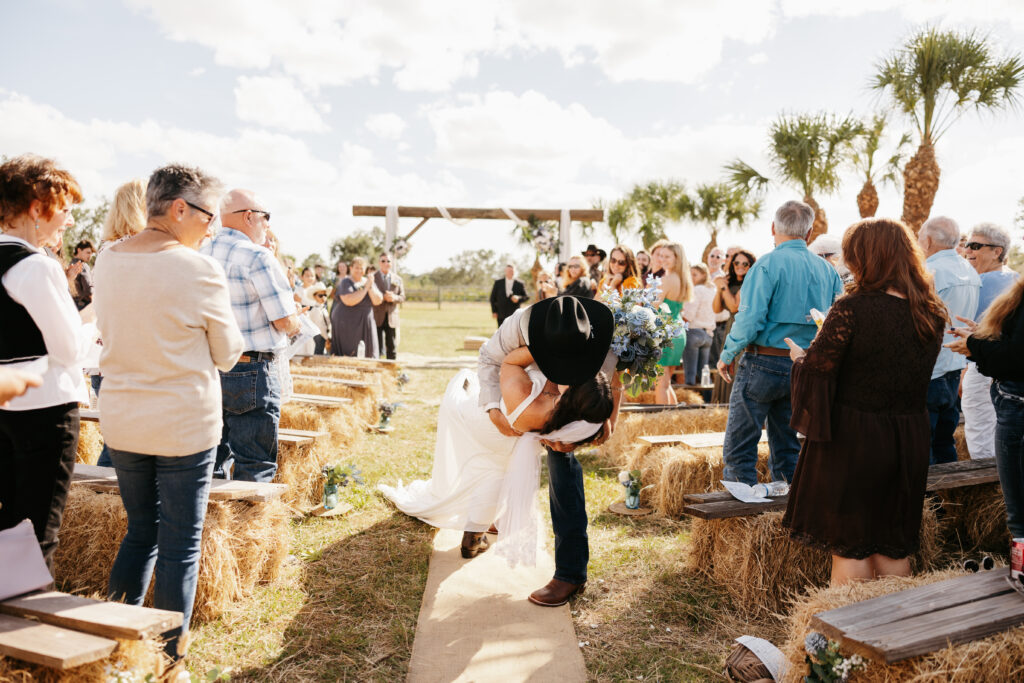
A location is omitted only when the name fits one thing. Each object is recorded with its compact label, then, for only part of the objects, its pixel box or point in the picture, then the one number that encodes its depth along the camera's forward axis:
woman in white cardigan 2.20
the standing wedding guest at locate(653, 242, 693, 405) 7.02
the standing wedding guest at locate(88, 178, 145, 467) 3.10
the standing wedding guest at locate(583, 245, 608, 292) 8.42
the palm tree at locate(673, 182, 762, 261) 24.77
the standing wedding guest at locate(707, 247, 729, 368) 9.58
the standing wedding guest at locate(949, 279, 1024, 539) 2.81
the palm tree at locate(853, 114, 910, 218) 15.66
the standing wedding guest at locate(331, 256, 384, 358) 10.05
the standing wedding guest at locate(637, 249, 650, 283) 9.27
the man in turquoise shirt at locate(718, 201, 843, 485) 4.11
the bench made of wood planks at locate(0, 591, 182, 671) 1.84
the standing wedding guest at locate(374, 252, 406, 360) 11.86
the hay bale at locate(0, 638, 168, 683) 1.89
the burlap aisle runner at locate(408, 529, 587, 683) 2.81
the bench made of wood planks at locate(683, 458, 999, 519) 3.30
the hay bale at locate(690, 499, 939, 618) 3.34
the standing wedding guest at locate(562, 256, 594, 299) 7.05
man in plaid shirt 3.42
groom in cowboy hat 2.74
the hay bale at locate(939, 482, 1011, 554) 4.08
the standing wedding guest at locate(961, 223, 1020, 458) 4.32
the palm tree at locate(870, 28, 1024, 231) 12.50
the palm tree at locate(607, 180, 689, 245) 26.70
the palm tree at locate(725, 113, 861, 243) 16.16
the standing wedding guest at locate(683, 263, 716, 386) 8.92
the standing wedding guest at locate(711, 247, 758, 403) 7.52
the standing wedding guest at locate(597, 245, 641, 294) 7.02
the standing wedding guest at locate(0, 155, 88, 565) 2.21
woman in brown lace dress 2.68
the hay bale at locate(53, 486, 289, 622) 3.11
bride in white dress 3.02
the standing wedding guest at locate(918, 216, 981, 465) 4.29
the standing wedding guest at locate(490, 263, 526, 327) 12.59
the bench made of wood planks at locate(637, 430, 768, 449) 5.15
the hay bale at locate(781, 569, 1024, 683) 2.00
